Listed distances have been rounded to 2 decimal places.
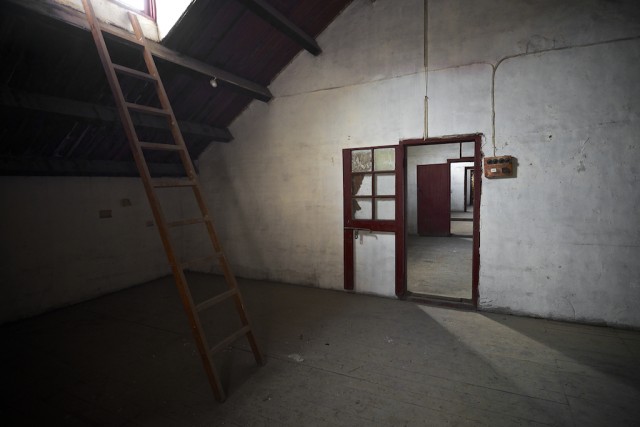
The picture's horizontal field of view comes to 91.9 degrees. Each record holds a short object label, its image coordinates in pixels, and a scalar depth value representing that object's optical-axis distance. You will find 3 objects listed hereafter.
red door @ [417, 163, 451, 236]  8.48
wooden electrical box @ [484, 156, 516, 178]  3.48
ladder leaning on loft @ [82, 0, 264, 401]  2.27
